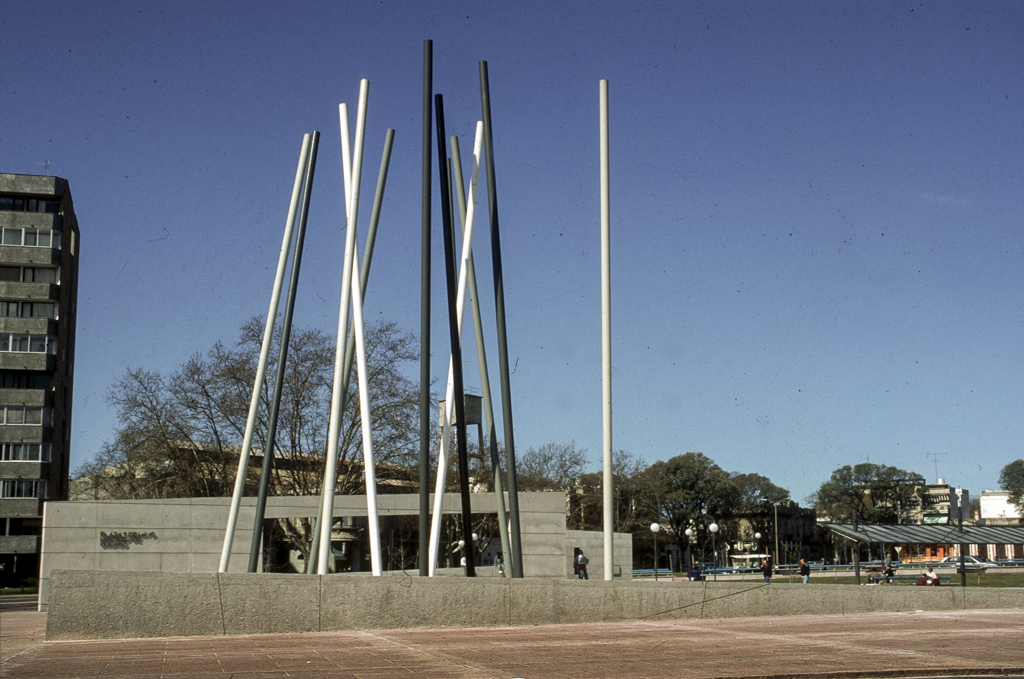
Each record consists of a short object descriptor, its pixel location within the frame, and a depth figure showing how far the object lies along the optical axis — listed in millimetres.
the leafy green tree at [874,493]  99744
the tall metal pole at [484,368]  16828
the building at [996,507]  126312
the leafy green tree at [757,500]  94125
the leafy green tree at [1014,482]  112312
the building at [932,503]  65025
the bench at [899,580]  36209
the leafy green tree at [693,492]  84125
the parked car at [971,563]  58431
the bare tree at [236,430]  41406
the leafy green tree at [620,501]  67938
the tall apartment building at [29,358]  53094
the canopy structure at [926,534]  41628
